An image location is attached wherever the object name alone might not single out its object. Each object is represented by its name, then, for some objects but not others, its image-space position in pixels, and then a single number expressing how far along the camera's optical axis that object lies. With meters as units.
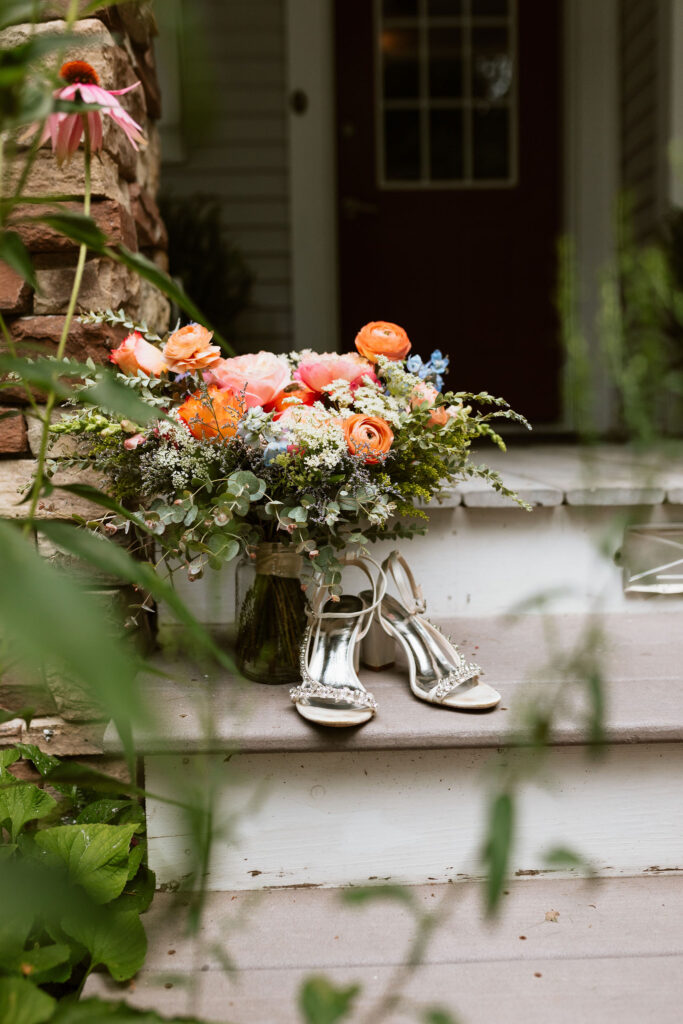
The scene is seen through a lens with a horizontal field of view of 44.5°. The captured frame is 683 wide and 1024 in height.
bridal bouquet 1.14
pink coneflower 0.84
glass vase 1.26
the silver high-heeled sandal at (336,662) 1.12
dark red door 3.34
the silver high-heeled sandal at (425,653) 1.20
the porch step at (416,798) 1.13
